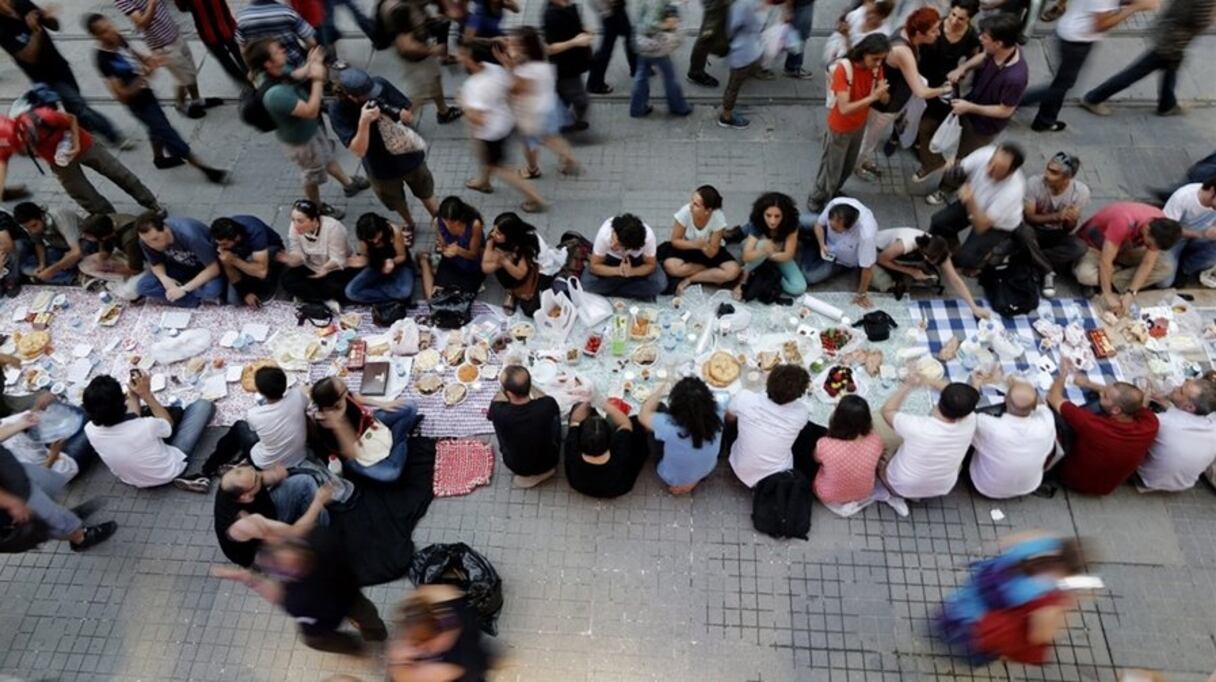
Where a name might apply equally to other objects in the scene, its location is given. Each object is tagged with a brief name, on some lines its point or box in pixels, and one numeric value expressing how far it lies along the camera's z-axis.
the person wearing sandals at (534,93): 6.86
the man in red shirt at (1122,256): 6.49
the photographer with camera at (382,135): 6.59
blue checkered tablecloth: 6.39
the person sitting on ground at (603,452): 5.29
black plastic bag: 5.27
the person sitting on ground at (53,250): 7.21
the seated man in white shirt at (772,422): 5.31
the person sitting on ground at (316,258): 6.62
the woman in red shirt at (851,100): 6.43
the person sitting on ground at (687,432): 5.32
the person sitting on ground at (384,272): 6.79
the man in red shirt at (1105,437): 5.31
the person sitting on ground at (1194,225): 6.38
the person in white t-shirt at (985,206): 6.10
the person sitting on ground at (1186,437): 5.23
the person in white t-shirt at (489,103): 7.01
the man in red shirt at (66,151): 6.84
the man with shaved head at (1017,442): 5.30
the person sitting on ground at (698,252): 6.73
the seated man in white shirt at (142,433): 5.48
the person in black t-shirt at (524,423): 5.44
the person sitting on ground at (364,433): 5.52
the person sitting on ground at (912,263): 6.59
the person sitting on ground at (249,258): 6.66
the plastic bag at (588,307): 6.79
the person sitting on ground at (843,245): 6.47
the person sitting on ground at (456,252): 6.54
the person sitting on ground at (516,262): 6.45
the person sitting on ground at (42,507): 5.13
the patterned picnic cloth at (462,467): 6.06
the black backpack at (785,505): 5.65
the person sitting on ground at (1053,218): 6.49
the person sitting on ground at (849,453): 5.26
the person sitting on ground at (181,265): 6.74
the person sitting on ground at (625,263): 6.45
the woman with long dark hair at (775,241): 6.36
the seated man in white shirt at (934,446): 5.16
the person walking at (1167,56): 7.42
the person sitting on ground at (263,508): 4.85
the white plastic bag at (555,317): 6.66
